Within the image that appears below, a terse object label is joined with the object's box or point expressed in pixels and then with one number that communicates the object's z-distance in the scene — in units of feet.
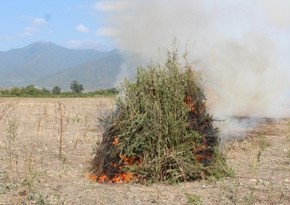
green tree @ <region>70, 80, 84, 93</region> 218.79
